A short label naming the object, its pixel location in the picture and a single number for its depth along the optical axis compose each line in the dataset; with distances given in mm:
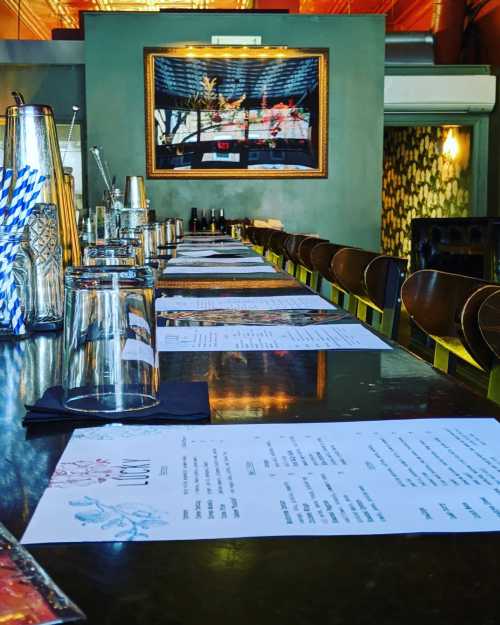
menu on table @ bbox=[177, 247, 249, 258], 3213
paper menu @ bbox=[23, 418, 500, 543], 462
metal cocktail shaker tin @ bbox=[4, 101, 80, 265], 1351
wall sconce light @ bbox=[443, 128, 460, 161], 9250
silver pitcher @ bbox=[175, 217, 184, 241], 4886
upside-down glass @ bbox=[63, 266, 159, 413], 792
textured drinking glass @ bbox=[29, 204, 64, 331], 1263
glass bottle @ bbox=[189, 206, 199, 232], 6859
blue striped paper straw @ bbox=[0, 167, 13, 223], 1117
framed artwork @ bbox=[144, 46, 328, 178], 6684
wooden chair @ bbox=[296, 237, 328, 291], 3222
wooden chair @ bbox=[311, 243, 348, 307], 2639
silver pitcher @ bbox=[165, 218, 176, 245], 4086
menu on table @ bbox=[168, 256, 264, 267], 2805
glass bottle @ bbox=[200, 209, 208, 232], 6890
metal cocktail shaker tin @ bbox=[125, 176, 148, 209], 4137
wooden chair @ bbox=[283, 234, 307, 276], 3805
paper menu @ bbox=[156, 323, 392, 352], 1122
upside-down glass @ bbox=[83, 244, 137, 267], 1302
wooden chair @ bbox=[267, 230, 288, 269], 4396
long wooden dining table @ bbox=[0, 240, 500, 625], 351
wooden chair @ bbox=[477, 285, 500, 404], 1054
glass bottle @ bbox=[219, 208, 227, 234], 6723
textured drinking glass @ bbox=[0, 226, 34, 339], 1120
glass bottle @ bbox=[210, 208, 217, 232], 6779
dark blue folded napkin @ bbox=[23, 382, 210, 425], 720
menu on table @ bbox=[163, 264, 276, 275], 2453
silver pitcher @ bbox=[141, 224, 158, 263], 2872
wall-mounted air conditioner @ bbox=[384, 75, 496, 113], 7742
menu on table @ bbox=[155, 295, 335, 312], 1563
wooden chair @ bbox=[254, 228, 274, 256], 5067
